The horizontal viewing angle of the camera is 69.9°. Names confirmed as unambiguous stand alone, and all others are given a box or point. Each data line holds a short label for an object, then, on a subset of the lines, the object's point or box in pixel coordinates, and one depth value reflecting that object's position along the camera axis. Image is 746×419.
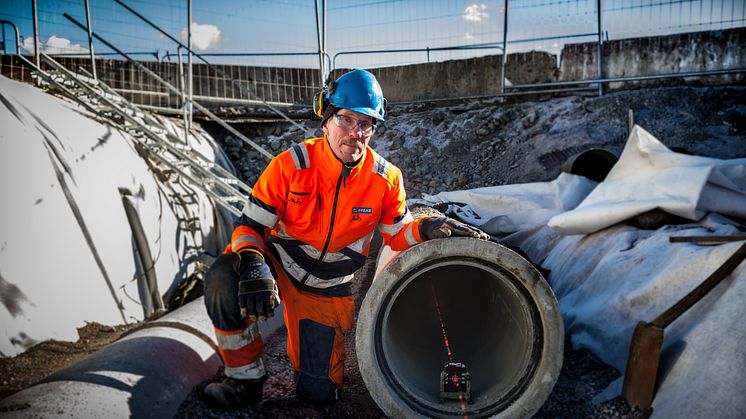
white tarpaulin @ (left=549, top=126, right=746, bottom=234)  3.36
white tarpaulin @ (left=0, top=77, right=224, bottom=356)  3.69
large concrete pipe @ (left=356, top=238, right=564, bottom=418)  2.35
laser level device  2.59
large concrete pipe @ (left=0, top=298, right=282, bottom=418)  2.20
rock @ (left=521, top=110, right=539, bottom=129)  8.52
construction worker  2.58
